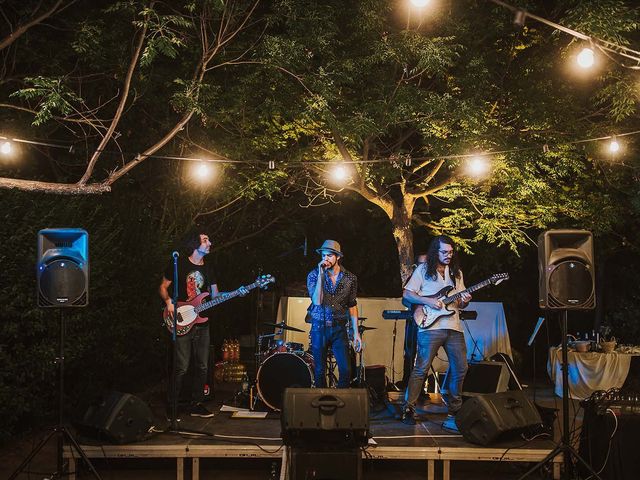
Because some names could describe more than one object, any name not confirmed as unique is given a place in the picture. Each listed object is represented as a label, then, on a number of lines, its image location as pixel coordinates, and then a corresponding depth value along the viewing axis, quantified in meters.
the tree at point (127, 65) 7.57
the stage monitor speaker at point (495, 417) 5.45
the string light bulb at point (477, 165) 9.74
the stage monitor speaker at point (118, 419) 5.45
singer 6.50
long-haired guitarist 6.50
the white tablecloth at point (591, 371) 9.92
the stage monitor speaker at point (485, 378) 6.84
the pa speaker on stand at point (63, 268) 5.29
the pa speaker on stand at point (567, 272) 5.21
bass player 6.61
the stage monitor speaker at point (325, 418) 4.88
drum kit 7.21
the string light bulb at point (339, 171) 10.20
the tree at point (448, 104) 9.28
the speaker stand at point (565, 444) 4.73
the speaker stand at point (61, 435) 5.08
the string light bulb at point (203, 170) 9.42
